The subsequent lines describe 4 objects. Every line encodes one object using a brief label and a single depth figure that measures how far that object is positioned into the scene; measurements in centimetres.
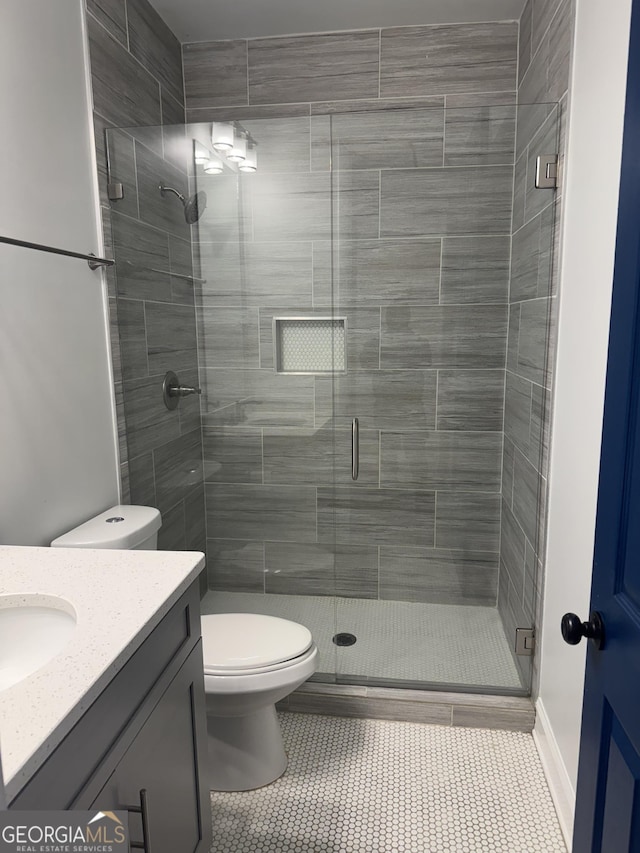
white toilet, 173
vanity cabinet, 86
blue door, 87
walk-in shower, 220
